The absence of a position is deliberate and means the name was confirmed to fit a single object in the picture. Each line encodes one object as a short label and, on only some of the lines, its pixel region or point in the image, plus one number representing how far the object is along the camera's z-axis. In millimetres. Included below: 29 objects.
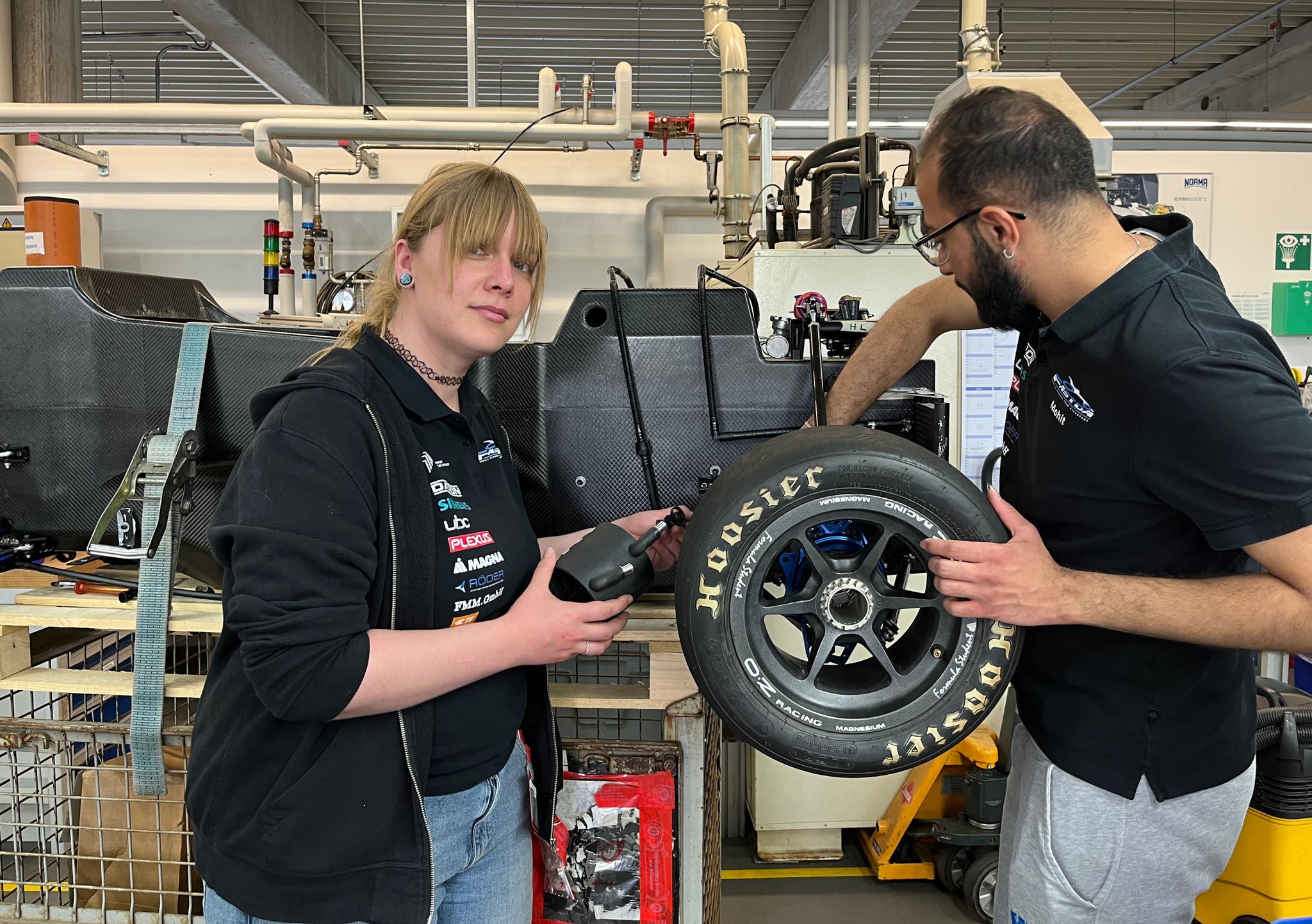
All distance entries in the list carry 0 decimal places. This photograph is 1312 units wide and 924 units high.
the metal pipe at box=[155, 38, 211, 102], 5779
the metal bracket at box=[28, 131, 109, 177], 3658
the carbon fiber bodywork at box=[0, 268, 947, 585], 1359
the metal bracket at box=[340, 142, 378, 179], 3762
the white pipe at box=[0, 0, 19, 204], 3922
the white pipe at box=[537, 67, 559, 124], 3270
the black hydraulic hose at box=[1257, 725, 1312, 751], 1990
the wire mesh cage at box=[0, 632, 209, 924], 1415
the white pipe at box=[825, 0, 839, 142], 4230
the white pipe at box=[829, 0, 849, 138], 4031
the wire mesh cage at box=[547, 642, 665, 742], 1705
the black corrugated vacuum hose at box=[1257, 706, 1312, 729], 1998
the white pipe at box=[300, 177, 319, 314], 3781
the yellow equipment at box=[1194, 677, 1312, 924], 1981
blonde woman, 908
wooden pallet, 1349
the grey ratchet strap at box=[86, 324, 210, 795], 1242
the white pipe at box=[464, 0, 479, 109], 3451
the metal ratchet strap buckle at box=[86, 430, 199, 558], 1242
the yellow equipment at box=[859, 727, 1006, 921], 2449
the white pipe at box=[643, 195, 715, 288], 4023
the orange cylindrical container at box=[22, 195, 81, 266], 3418
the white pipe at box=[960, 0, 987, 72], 2773
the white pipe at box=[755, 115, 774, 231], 3150
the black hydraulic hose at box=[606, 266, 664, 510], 1347
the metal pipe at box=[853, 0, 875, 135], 4082
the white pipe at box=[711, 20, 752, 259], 2877
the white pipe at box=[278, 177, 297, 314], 3795
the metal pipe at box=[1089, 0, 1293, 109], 5551
